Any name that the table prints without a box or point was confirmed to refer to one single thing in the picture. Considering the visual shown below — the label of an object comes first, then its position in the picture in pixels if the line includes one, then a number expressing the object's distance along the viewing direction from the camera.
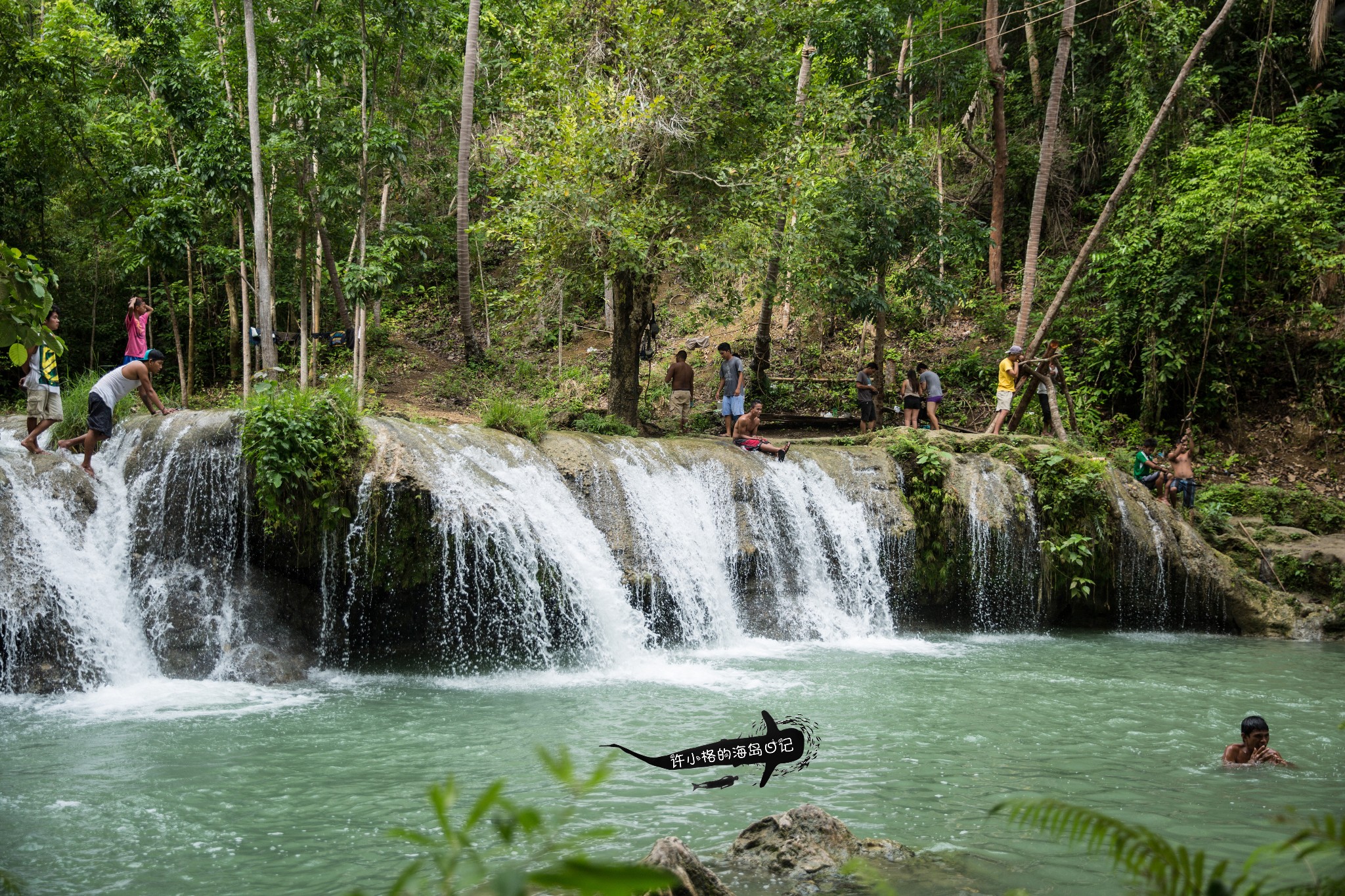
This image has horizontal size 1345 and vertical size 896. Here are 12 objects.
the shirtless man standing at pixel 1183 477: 15.77
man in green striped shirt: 10.45
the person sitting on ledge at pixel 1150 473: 16.41
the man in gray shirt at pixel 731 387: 16.31
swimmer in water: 6.73
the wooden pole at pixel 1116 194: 15.43
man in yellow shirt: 15.91
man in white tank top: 10.46
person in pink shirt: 12.58
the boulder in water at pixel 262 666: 9.70
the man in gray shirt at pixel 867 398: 17.73
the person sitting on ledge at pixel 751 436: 13.97
